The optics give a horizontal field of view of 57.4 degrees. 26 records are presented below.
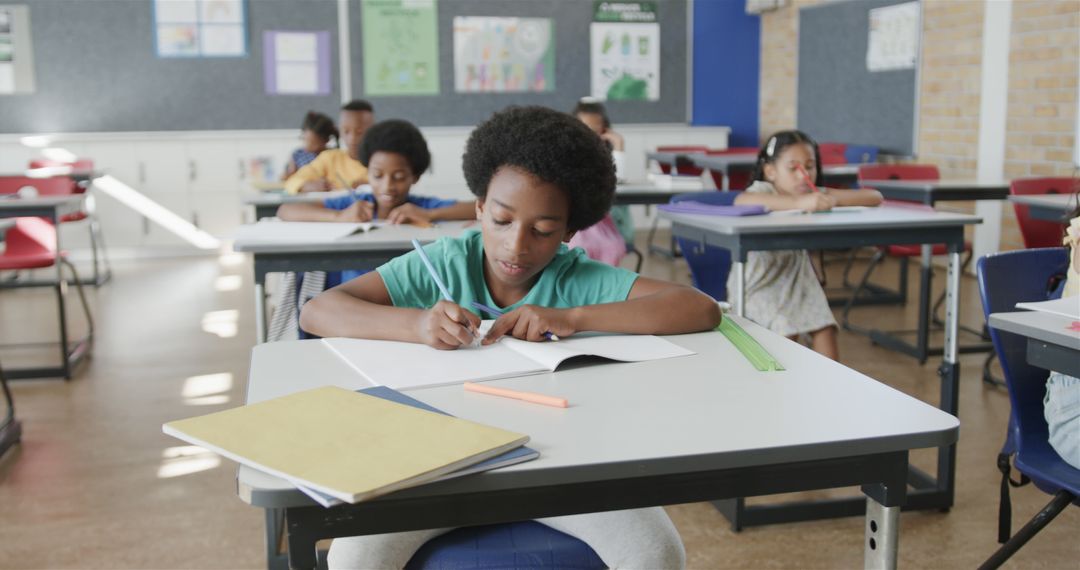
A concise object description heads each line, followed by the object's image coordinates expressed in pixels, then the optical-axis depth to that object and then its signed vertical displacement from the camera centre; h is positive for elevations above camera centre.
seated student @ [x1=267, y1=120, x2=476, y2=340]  2.82 -0.21
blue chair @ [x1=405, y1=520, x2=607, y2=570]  1.11 -0.48
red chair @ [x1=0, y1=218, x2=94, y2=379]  4.02 -0.50
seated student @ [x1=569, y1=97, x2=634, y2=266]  3.41 -0.39
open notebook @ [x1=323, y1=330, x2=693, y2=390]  1.17 -0.29
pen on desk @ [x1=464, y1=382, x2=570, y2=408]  1.04 -0.29
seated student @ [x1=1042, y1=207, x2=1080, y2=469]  1.61 -0.46
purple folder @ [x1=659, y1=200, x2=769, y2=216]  2.71 -0.23
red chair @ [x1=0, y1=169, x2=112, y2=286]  4.75 -0.28
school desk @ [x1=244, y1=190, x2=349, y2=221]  3.69 -0.26
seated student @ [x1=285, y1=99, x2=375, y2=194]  4.20 -0.16
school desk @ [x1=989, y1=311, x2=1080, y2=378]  1.41 -0.31
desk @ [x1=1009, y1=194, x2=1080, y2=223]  3.36 -0.27
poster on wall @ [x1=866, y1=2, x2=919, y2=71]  6.29 +0.57
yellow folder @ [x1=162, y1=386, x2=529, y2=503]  0.80 -0.28
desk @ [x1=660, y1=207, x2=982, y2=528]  2.42 -0.28
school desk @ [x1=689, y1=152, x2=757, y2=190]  5.43 -0.19
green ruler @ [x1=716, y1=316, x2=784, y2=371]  1.21 -0.29
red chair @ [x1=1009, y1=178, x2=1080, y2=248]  3.77 -0.40
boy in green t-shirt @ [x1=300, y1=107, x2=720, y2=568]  1.33 -0.23
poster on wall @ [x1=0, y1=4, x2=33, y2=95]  6.80 +0.55
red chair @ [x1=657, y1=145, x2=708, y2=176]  6.37 -0.16
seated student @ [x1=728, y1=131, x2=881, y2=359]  2.84 -0.45
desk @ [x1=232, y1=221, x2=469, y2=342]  2.33 -0.29
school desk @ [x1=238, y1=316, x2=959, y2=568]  0.85 -0.29
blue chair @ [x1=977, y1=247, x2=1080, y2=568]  1.63 -0.46
